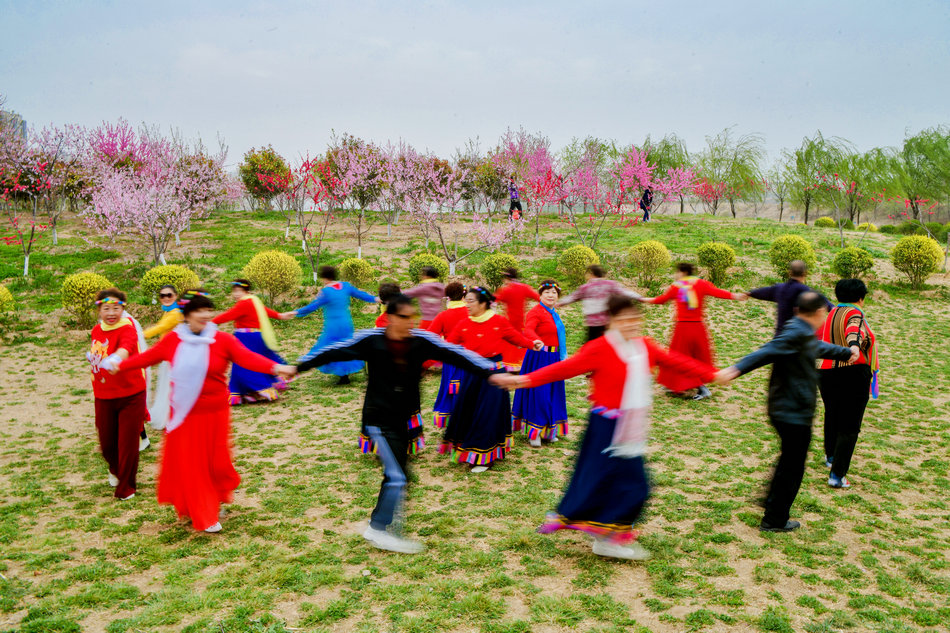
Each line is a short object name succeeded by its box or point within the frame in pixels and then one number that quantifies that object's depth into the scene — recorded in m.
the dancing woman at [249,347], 7.73
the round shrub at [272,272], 13.66
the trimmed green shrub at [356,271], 14.53
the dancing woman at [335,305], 8.84
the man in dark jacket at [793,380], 4.25
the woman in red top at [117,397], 5.17
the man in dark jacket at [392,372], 4.00
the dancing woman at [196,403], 4.37
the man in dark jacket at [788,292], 6.91
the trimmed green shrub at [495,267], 14.73
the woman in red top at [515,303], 6.84
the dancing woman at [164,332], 6.03
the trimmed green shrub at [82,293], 12.24
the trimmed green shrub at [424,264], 14.89
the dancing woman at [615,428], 3.77
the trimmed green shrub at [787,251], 16.06
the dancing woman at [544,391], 6.58
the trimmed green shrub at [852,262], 16.00
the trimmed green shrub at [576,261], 15.72
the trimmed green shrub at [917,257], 15.75
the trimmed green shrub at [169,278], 12.63
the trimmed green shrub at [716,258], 15.50
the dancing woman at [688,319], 8.23
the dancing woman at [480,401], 5.80
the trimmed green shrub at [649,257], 15.45
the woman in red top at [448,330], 6.54
